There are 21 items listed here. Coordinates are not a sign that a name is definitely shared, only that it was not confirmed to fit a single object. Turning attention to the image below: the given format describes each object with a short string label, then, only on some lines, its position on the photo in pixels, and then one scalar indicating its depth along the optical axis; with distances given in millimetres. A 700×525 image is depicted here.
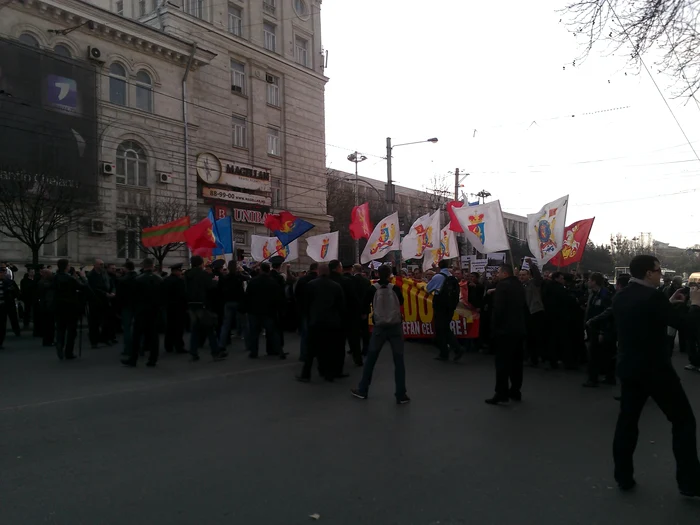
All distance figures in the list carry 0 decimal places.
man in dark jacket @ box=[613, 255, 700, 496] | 4250
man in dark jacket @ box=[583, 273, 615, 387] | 8750
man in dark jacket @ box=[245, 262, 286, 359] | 10656
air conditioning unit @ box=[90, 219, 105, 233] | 26203
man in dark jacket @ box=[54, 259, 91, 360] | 10430
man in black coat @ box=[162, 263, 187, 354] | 11641
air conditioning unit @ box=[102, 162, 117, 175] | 26625
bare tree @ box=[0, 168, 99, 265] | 18219
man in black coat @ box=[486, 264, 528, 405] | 7270
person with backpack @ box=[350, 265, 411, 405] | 7527
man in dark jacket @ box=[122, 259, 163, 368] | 9766
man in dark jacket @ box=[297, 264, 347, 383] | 8633
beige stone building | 26281
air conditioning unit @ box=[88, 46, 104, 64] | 26406
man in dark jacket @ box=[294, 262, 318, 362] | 9875
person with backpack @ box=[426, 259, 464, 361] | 10828
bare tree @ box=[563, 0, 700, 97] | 7293
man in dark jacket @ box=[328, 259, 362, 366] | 10172
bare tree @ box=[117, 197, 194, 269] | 25562
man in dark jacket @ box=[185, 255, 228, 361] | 10430
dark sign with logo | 23156
